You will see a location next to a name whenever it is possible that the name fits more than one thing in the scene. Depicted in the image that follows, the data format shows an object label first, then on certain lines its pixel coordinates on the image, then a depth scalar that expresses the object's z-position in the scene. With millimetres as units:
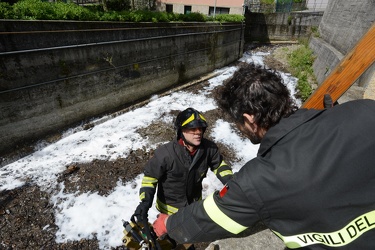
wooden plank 1474
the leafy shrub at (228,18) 13581
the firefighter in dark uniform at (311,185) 986
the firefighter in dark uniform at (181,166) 2612
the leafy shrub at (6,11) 4980
